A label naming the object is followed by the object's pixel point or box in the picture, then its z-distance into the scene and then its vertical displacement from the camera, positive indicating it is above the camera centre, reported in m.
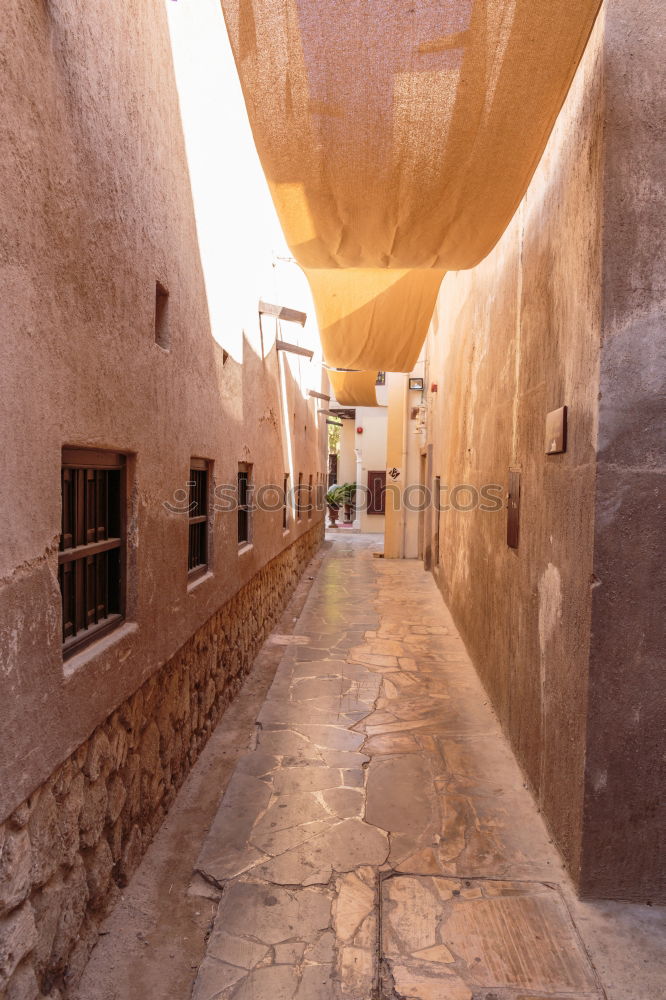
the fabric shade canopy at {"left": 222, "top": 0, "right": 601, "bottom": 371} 2.42 +1.59
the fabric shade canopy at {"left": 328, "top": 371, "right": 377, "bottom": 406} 13.52 +2.02
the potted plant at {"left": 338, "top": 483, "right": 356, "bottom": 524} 26.05 -0.56
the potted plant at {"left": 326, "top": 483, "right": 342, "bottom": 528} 25.98 -0.90
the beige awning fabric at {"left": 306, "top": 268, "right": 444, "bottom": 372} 6.61 +1.92
